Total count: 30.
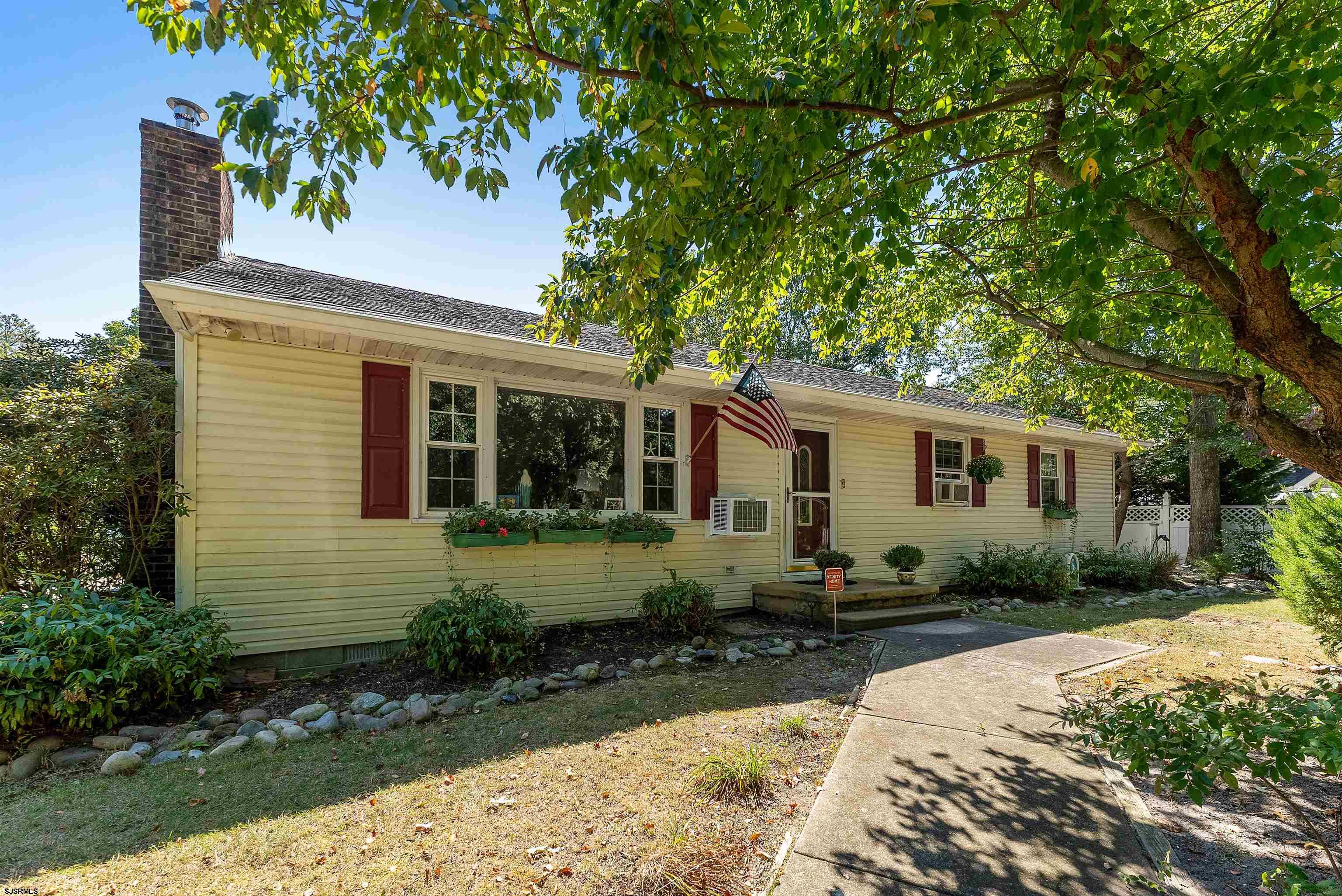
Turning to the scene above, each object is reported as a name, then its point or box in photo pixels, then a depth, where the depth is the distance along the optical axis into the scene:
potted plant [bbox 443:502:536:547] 5.89
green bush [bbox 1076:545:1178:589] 11.32
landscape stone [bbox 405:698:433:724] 4.32
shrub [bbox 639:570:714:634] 6.53
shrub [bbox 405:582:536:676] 5.09
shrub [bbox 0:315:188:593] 4.56
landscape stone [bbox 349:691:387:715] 4.46
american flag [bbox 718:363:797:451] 6.93
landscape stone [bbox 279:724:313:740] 3.97
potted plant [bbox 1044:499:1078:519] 11.77
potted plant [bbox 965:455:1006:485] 10.15
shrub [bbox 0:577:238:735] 3.79
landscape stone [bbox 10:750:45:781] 3.52
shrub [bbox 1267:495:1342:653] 5.53
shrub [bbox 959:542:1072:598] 9.88
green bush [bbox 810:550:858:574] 7.88
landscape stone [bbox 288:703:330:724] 4.28
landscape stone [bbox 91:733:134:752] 3.82
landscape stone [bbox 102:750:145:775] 3.52
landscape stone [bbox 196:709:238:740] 4.20
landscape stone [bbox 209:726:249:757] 3.75
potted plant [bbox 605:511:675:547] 6.81
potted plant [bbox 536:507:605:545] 6.37
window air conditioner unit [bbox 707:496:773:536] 7.73
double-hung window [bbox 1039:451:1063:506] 12.00
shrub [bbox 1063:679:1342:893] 1.92
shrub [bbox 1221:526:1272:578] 12.39
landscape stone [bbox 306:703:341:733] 4.12
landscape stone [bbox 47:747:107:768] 3.65
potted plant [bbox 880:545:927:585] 8.98
